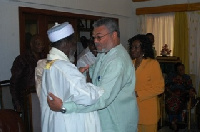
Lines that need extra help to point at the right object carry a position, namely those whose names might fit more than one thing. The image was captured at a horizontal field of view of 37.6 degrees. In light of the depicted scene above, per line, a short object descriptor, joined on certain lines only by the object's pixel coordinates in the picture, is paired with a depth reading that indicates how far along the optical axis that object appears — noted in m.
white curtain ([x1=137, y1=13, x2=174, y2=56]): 6.91
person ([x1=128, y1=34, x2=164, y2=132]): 2.67
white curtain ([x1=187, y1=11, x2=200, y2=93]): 6.45
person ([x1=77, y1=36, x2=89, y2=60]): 5.90
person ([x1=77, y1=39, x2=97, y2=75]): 3.63
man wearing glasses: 1.88
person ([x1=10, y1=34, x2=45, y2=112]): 3.72
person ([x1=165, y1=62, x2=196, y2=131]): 5.19
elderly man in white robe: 1.73
